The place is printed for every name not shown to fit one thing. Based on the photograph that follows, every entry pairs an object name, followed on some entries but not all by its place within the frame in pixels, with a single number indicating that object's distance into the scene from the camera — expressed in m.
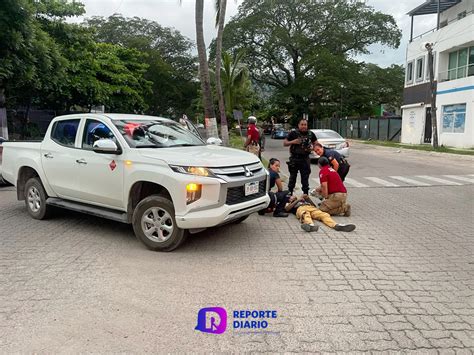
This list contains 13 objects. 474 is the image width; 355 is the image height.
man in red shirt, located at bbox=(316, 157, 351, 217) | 6.57
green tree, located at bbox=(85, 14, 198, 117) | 39.88
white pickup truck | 4.63
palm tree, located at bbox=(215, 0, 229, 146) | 14.84
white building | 23.31
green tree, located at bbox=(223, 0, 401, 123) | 39.09
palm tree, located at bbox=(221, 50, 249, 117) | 23.56
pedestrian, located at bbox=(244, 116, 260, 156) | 10.33
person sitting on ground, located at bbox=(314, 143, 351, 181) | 6.84
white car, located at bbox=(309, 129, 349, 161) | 15.00
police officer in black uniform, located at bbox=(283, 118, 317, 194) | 7.43
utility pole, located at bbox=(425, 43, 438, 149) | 21.93
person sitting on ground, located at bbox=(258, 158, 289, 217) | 6.76
